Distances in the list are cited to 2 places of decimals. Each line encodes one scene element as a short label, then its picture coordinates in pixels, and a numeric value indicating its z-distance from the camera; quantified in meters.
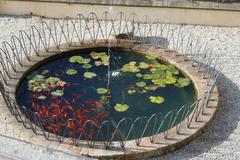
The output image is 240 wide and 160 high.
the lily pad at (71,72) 9.82
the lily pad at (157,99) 8.99
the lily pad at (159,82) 9.45
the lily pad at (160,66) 9.91
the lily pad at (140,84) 9.45
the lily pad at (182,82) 9.43
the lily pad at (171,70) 9.75
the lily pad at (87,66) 9.98
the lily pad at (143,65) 9.99
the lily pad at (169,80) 9.53
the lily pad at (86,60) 10.11
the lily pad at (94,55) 10.28
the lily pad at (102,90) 9.22
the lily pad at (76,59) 10.14
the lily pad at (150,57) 10.17
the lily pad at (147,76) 9.66
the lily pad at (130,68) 9.90
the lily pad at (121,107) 8.77
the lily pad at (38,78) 9.49
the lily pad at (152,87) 9.34
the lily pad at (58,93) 9.13
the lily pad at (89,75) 9.70
